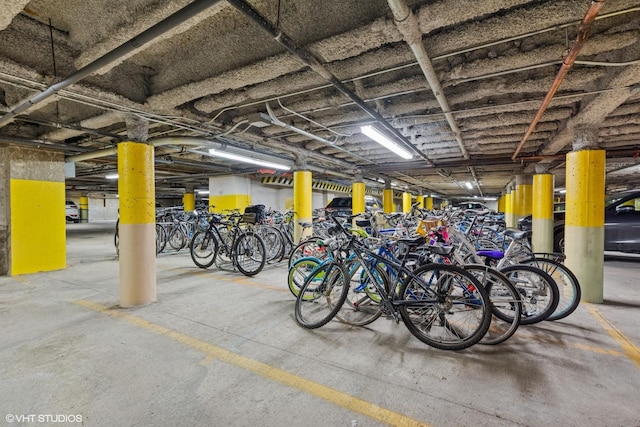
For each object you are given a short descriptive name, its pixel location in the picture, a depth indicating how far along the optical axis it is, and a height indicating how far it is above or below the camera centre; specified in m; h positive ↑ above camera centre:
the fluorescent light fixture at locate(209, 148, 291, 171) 4.88 +0.92
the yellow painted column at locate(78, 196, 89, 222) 19.59 -0.05
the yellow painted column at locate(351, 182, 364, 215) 8.75 +0.29
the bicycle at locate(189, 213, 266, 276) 4.80 -0.66
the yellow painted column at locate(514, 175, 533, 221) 9.03 +0.36
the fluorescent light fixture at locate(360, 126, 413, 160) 3.81 +1.00
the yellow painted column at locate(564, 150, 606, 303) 3.44 -0.18
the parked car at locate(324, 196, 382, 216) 10.63 +0.11
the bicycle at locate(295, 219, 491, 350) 2.27 -0.76
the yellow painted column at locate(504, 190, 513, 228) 11.18 -0.27
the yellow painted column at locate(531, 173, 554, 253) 5.78 -0.22
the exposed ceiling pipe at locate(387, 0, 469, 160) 1.61 +1.10
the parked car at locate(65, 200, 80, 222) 17.09 -0.23
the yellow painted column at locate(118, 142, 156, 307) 3.23 -0.16
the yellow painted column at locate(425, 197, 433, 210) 20.59 +0.35
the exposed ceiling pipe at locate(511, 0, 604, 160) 1.49 +1.01
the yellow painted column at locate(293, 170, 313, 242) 6.41 +0.13
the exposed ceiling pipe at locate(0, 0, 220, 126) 1.60 +1.10
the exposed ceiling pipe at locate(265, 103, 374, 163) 3.50 +1.08
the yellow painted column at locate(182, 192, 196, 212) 13.16 +0.32
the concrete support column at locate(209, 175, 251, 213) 9.62 +0.51
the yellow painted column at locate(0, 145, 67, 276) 4.72 -0.06
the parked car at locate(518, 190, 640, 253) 5.53 -0.41
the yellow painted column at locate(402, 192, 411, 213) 15.09 +0.29
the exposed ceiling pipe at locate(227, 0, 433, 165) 1.60 +1.09
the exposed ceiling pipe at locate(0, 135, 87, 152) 4.42 +1.05
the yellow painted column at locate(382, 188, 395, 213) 10.69 +0.24
